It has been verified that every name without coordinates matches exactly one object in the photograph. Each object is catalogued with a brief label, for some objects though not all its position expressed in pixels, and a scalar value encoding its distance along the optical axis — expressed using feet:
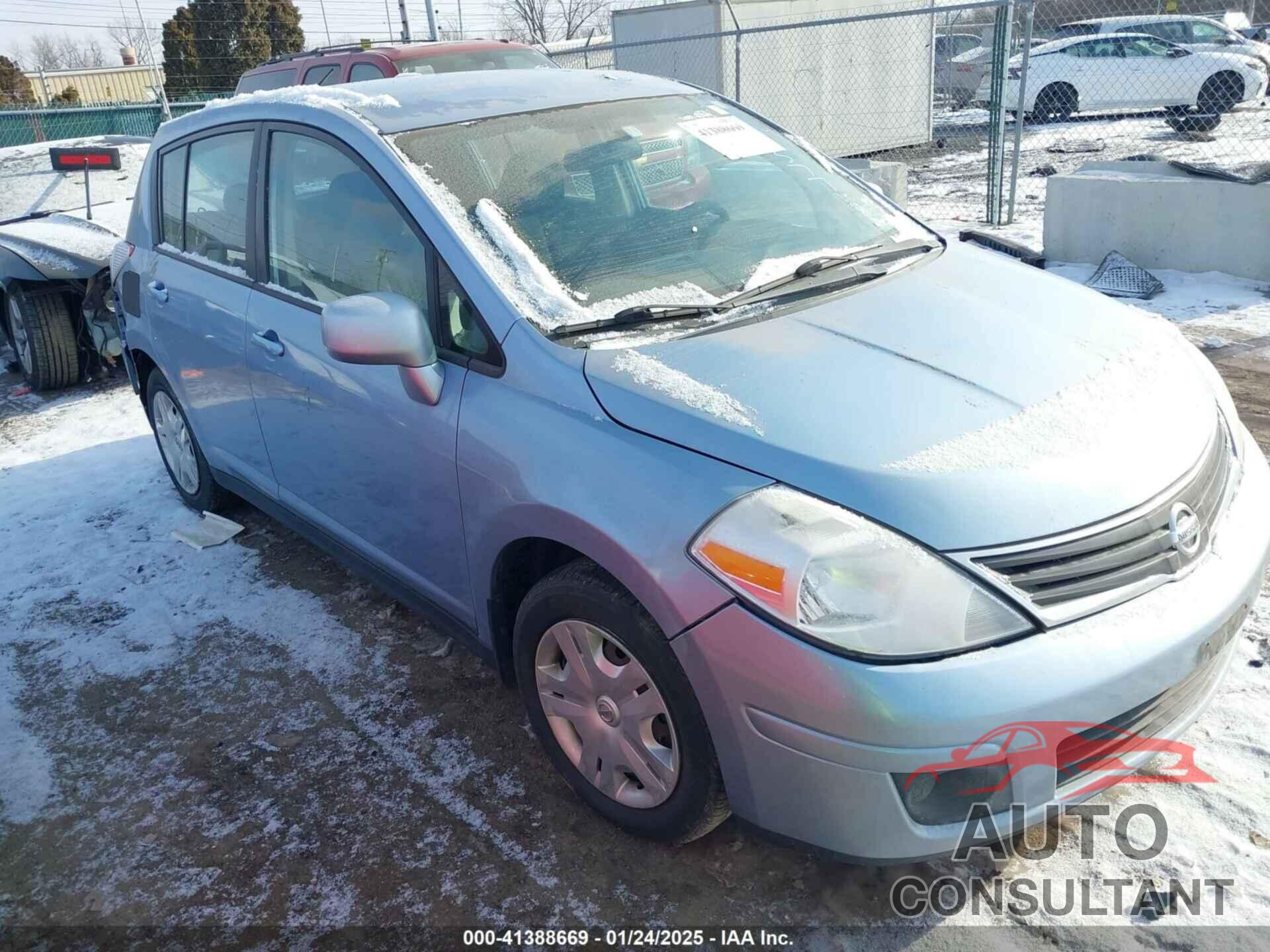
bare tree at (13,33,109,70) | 225.09
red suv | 28.71
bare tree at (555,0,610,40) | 145.48
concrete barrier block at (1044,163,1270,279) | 21.65
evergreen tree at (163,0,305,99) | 103.14
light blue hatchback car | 6.40
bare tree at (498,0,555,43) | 146.10
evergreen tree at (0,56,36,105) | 121.90
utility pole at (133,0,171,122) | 52.21
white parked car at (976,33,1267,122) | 51.37
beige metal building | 143.95
